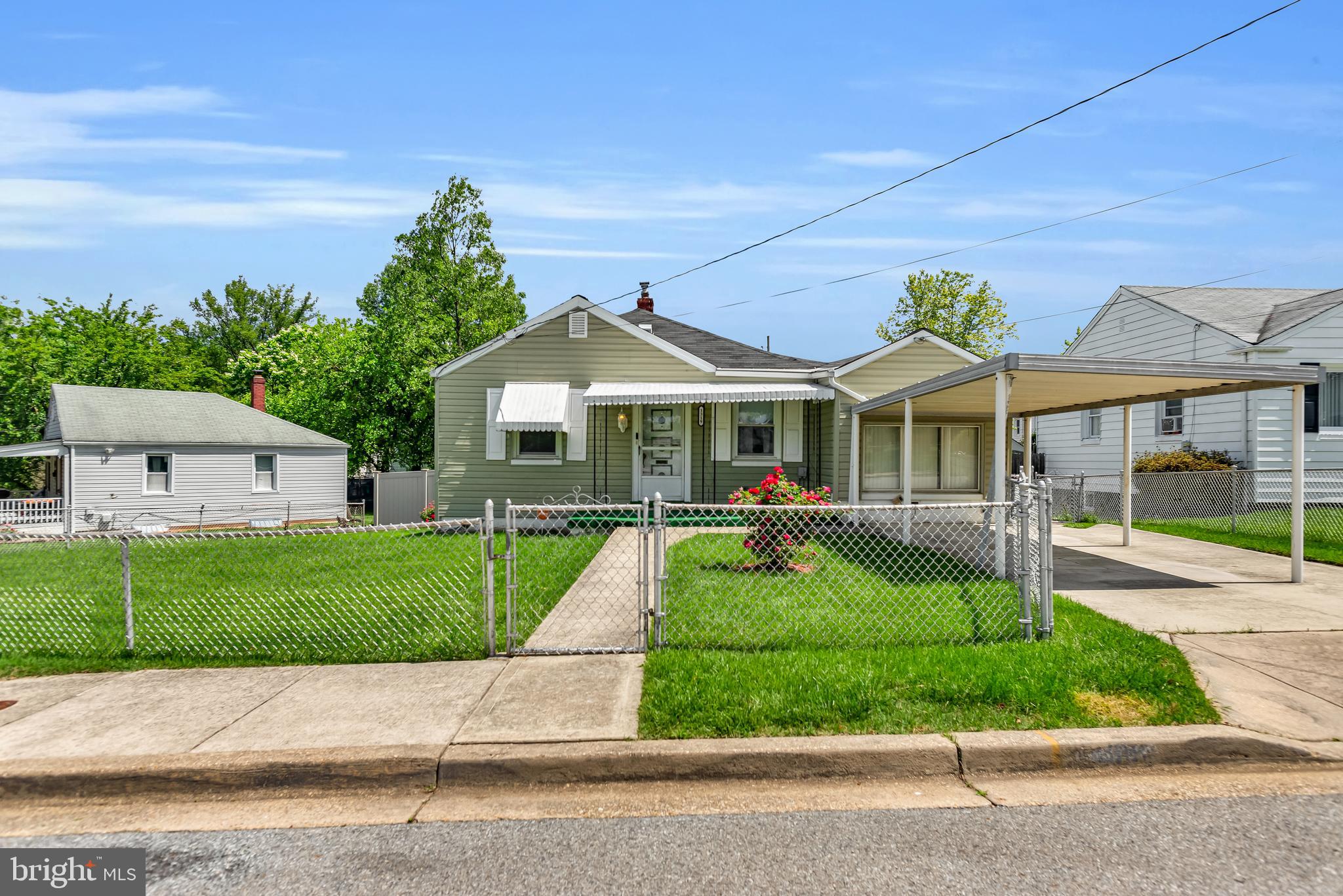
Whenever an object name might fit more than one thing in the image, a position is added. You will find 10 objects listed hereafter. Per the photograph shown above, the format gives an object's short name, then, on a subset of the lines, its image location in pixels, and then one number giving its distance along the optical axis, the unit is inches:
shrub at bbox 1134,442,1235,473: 628.1
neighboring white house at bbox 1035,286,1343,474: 600.7
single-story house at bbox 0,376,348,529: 862.5
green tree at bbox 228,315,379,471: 1160.2
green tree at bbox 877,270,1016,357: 1437.0
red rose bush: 346.9
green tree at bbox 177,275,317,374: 2223.2
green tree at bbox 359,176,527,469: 1026.1
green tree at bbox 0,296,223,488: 1159.6
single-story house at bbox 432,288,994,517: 600.1
